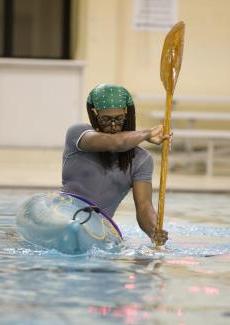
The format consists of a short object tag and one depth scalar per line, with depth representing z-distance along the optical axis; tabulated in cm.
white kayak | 969
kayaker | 1007
